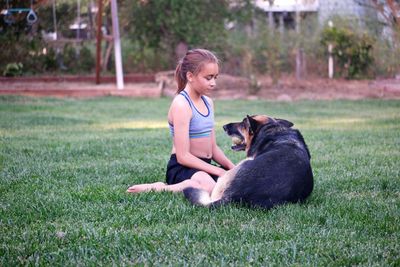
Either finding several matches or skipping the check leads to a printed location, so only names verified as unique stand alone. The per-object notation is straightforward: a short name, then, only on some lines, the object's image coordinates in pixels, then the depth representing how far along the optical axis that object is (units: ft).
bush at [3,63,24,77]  62.85
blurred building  67.95
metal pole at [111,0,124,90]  56.13
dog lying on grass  14.65
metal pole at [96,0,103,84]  55.47
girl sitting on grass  17.38
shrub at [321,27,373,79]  60.34
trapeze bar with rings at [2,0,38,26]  53.21
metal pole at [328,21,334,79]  63.05
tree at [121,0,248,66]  62.03
